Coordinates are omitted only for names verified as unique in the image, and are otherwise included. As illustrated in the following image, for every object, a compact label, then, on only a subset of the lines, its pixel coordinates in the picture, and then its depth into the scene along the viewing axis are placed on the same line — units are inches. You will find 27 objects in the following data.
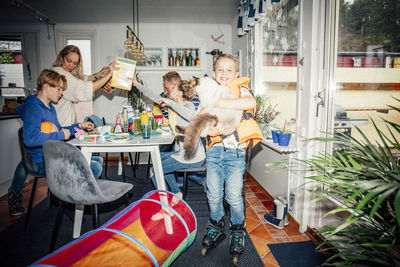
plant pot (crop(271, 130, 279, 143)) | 91.1
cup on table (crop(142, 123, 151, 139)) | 84.0
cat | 57.5
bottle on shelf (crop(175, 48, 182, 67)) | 198.1
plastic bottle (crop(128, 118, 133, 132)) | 102.9
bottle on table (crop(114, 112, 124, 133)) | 96.2
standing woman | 105.8
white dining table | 75.9
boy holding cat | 65.2
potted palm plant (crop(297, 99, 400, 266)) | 28.7
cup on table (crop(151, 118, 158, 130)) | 108.2
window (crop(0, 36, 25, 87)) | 192.9
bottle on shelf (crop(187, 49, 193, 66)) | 199.0
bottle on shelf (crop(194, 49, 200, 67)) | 199.3
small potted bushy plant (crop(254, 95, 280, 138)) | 107.1
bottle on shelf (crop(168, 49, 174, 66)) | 197.7
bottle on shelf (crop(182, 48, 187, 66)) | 197.5
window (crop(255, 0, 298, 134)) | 96.9
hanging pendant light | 114.9
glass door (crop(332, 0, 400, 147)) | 55.6
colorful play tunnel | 52.1
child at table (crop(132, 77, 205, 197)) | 72.0
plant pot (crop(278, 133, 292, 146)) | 86.4
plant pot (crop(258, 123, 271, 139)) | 106.6
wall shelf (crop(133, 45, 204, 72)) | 195.0
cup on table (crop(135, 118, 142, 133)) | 102.7
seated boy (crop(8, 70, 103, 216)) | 78.6
